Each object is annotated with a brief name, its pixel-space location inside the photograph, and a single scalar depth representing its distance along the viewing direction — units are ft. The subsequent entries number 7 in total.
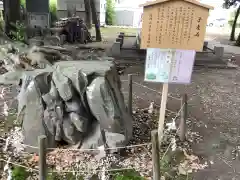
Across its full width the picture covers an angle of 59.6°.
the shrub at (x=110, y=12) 76.81
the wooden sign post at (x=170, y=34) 9.60
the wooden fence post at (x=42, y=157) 7.13
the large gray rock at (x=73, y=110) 10.31
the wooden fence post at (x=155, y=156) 7.48
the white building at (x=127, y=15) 81.05
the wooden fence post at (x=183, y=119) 11.78
